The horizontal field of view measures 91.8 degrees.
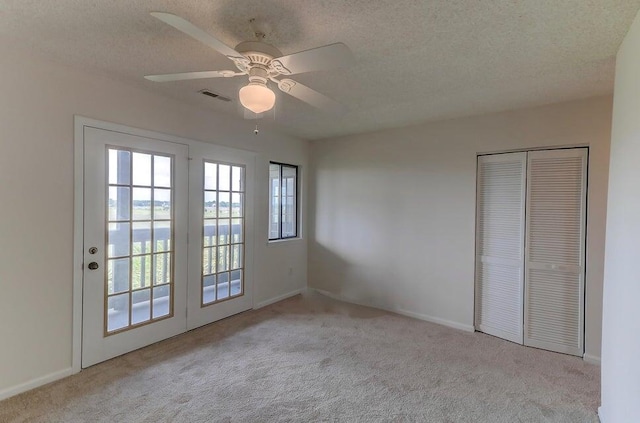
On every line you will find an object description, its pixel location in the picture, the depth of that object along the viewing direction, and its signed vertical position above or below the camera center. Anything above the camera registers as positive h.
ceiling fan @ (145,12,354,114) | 1.41 +0.73
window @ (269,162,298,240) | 4.64 +0.09
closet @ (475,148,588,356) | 2.99 -0.38
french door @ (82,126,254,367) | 2.68 -0.34
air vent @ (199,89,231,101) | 2.94 +1.08
